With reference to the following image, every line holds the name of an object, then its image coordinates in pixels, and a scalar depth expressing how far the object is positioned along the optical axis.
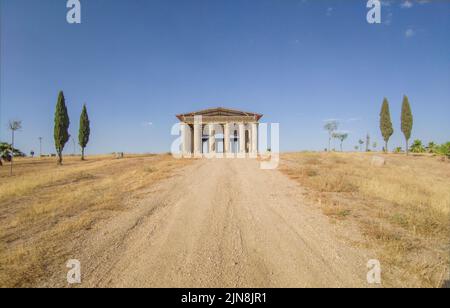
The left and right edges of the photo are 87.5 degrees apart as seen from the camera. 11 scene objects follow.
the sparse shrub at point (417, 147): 55.53
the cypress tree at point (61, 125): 42.16
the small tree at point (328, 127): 71.27
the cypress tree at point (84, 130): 49.97
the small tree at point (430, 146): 53.84
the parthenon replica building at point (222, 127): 43.59
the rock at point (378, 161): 25.57
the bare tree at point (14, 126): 28.38
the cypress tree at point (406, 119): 52.94
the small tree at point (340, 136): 76.31
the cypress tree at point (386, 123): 56.78
